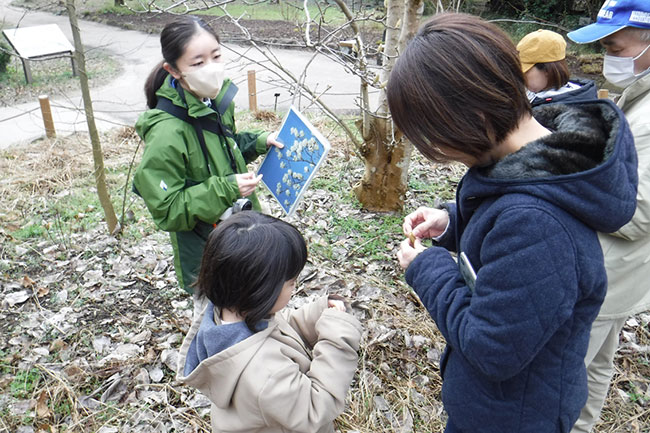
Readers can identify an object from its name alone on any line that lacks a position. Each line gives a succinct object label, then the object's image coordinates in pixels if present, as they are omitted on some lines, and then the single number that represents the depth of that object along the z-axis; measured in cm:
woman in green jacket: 236
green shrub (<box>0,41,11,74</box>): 1322
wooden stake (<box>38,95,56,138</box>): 770
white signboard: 957
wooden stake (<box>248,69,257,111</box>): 918
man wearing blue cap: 194
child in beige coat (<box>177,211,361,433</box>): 157
